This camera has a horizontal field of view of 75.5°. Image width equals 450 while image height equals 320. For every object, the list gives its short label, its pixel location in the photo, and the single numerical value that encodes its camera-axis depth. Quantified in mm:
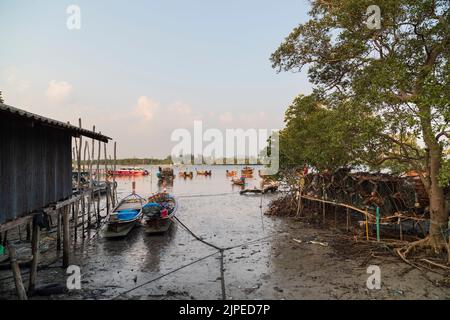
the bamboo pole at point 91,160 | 16066
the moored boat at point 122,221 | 15255
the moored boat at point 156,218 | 16094
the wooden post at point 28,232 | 14333
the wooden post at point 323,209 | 18719
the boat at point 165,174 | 57781
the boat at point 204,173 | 82312
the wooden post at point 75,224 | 14021
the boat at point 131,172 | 77119
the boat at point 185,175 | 70656
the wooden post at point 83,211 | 14947
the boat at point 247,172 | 72938
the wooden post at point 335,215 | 18305
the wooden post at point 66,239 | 10828
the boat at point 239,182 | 47434
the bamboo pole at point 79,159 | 14243
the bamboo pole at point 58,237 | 12770
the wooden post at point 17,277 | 7285
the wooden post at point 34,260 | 8680
